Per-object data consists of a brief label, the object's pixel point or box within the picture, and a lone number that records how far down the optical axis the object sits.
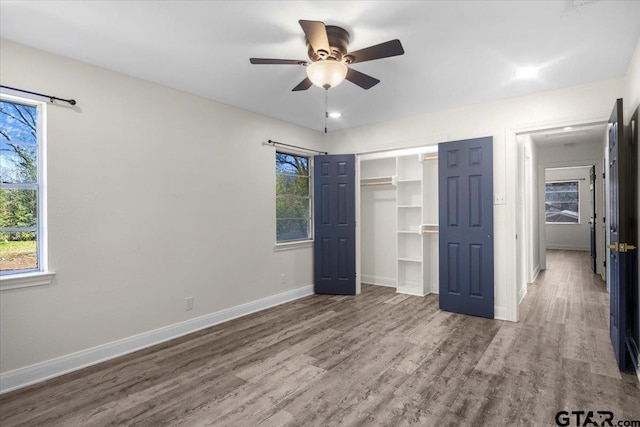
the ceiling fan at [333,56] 2.25
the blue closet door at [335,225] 5.21
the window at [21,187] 2.62
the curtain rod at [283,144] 4.62
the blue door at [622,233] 2.62
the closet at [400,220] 5.18
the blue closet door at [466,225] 4.01
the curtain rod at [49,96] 2.54
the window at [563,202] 10.38
